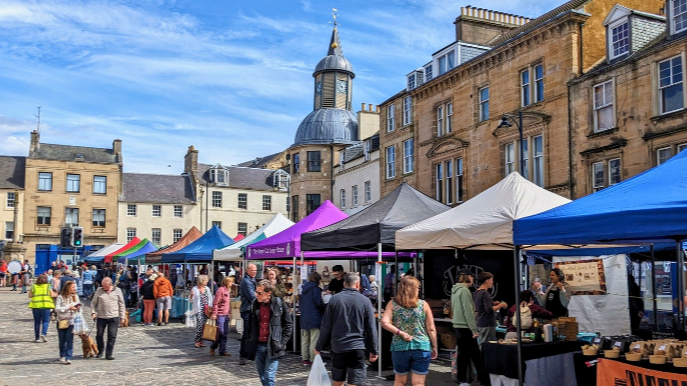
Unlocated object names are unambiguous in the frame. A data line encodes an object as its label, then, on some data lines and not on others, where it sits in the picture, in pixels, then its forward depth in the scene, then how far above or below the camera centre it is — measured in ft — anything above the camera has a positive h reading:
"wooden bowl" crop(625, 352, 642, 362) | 23.24 -3.45
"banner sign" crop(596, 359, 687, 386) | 21.79 -4.04
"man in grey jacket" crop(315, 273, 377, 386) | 25.68 -3.00
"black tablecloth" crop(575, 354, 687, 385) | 26.50 -4.53
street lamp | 68.05 +13.88
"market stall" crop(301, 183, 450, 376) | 38.09 +1.94
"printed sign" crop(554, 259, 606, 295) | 42.66 -1.19
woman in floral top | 24.59 -2.77
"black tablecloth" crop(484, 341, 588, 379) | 27.43 -3.97
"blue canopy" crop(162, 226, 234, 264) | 70.18 +0.89
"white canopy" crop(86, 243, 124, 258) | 134.12 +1.40
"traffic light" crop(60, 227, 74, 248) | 76.84 +2.28
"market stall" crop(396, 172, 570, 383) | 30.25 +1.85
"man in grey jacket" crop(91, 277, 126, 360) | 43.86 -3.55
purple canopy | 48.37 +1.41
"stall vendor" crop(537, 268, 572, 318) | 34.83 -2.12
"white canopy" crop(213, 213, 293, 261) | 64.44 +1.60
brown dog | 45.39 -6.32
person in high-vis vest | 51.62 -3.38
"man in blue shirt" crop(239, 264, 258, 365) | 41.86 -2.42
